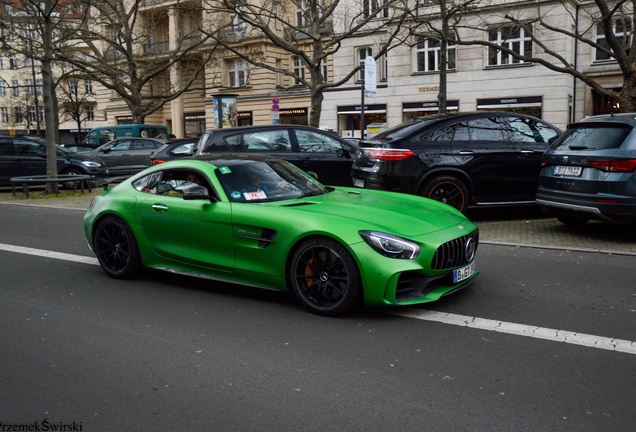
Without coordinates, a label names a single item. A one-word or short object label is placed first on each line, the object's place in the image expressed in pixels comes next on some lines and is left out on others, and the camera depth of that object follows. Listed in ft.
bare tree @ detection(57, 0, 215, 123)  112.37
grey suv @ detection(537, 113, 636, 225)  27.96
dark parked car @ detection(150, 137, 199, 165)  46.88
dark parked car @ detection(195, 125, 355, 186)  40.40
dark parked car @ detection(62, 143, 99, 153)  96.36
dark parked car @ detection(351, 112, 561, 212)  34.99
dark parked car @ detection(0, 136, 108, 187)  62.39
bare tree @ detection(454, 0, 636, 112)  101.12
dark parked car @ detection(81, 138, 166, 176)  80.18
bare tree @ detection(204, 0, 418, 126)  83.46
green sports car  17.98
